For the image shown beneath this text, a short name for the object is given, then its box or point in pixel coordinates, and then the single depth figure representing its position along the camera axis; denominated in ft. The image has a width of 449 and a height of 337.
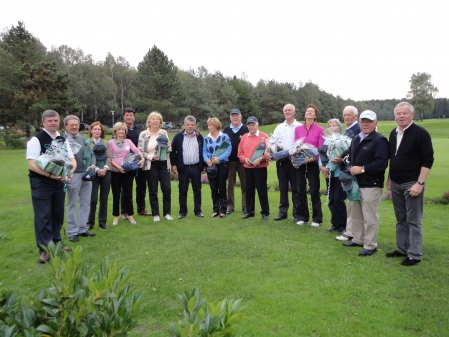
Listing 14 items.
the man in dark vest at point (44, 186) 17.15
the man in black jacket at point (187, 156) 25.94
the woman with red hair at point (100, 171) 22.86
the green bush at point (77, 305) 5.64
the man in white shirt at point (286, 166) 24.57
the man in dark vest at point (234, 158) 27.35
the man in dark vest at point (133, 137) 26.14
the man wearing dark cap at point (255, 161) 24.81
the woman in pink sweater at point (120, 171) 24.20
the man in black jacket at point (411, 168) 16.12
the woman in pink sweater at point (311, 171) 23.59
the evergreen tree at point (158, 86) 154.20
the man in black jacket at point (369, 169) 17.67
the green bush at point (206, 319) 5.17
